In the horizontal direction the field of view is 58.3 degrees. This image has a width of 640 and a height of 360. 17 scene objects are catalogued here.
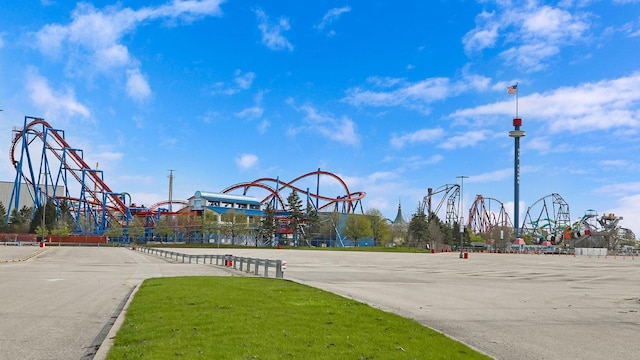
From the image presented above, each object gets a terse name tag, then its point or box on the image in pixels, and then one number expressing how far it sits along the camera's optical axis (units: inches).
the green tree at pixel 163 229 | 4692.4
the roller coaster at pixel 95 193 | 3812.3
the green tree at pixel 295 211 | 5017.2
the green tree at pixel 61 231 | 4355.3
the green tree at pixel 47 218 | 4458.7
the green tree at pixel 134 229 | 4539.9
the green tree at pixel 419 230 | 5442.9
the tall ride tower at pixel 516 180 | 6097.4
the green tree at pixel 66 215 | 4896.7
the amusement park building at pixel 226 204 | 5502.0
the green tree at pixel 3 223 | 4815.5
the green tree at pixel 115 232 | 4542.8
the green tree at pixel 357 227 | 5324.8
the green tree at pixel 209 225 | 4719.5
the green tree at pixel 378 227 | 5521.7
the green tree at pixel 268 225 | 4906.5
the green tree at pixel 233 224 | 4758.9
